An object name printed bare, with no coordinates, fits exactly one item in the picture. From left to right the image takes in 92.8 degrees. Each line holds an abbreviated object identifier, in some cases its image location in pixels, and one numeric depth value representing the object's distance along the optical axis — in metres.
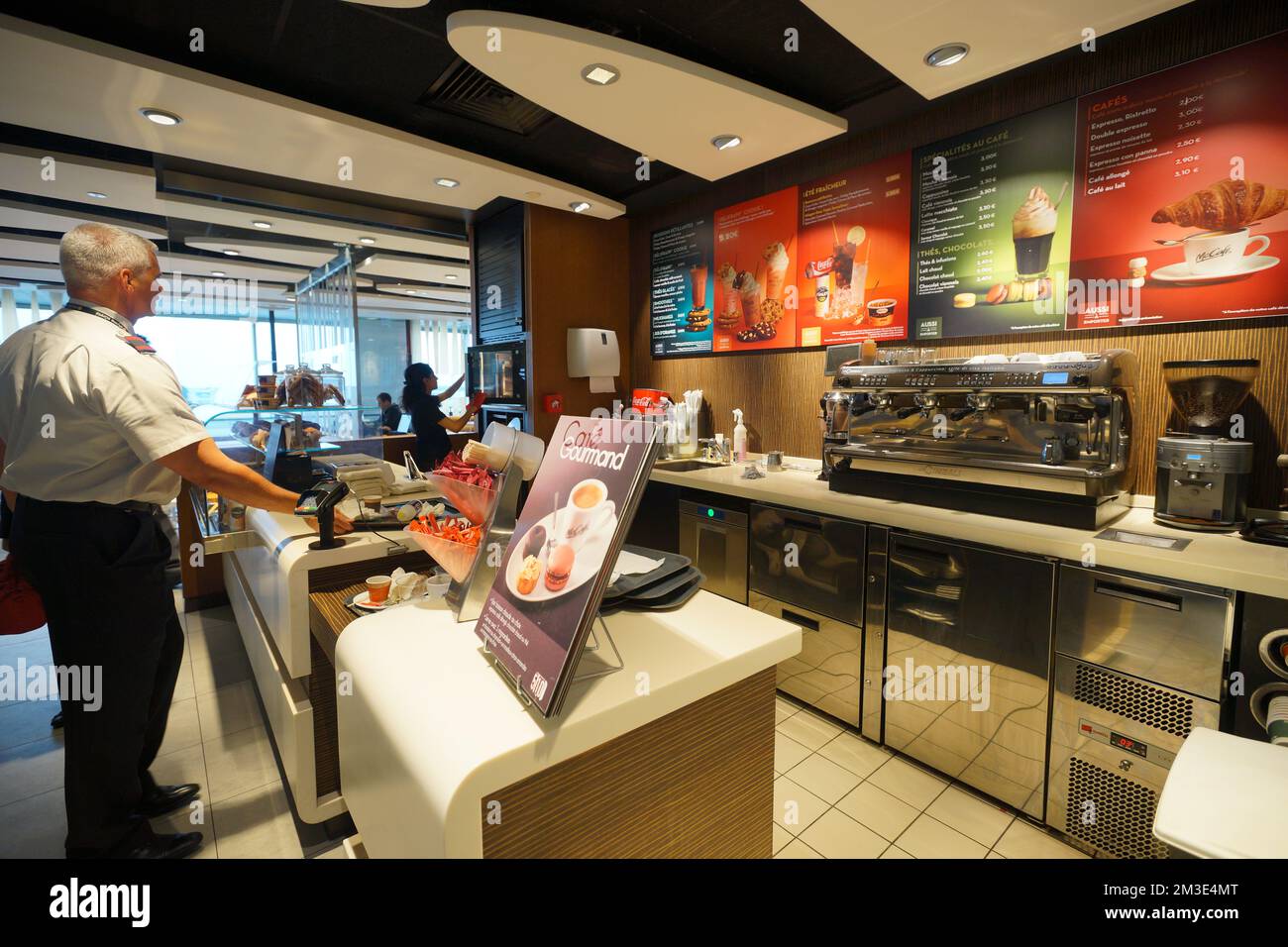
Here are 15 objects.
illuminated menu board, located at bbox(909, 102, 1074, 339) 2.57
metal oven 4.62
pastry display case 2.73
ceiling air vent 2.90
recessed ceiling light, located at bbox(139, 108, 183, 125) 2.88
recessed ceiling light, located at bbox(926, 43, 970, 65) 2.23
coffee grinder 1.98
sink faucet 4.10
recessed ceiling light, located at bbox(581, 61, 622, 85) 2.44
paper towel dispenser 4.52
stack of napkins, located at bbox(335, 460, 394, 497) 2.18
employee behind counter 5.16
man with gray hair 1.71
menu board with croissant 2.07
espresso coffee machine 2.06
